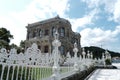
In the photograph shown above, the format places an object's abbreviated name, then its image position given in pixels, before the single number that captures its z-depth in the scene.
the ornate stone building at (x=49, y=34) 13.75
